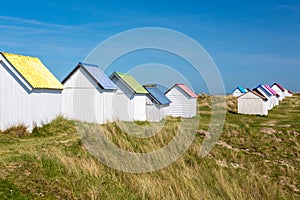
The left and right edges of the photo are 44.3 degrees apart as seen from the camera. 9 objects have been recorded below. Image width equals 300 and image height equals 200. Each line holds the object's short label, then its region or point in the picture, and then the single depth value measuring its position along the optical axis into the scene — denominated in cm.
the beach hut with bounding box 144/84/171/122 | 3078
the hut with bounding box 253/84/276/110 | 5425
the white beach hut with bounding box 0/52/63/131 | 1812
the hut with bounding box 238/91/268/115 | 4344
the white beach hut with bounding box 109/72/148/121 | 2773
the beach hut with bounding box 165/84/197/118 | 3869
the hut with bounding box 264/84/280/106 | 6353
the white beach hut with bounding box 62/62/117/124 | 2342
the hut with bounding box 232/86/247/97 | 7531
